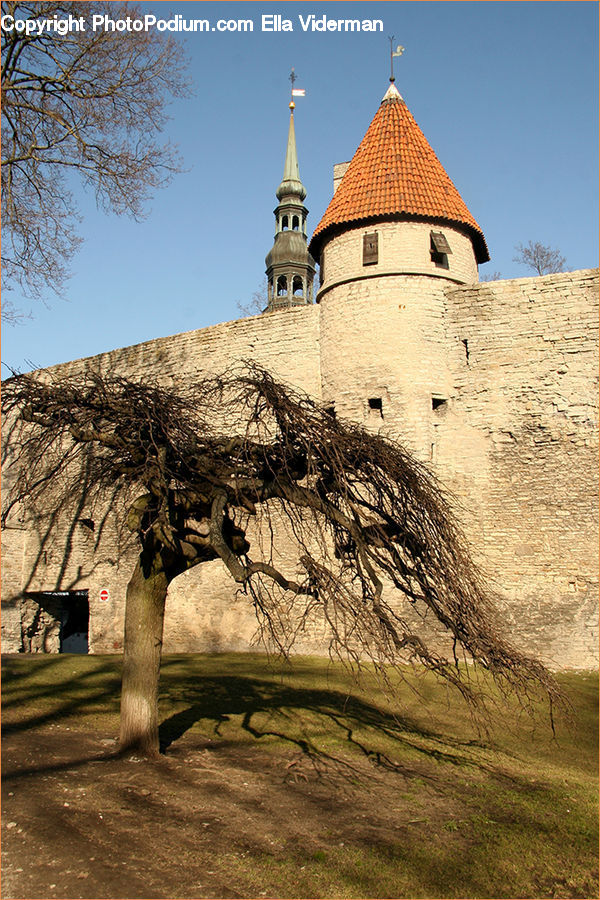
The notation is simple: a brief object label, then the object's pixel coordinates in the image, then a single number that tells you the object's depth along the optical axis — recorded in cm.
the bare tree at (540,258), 2897
